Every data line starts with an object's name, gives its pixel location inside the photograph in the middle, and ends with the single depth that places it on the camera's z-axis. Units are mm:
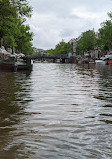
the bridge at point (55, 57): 71221
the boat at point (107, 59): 40301
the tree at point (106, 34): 48793
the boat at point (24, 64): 20557
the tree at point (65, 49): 99229
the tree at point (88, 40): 67739
